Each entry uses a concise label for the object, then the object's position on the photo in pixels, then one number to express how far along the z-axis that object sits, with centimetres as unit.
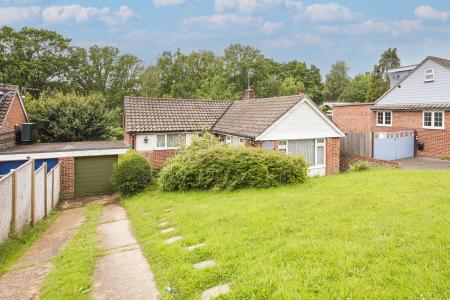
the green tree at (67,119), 2478
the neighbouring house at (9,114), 1786
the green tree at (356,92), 6744
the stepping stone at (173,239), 718
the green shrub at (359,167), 1695
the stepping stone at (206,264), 546
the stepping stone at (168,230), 824
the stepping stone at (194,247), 644
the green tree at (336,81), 7431
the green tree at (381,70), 5603
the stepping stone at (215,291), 445
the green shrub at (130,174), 1558
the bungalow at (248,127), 1766
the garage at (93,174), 1745
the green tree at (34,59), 4328
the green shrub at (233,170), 1266
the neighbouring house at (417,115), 2169
